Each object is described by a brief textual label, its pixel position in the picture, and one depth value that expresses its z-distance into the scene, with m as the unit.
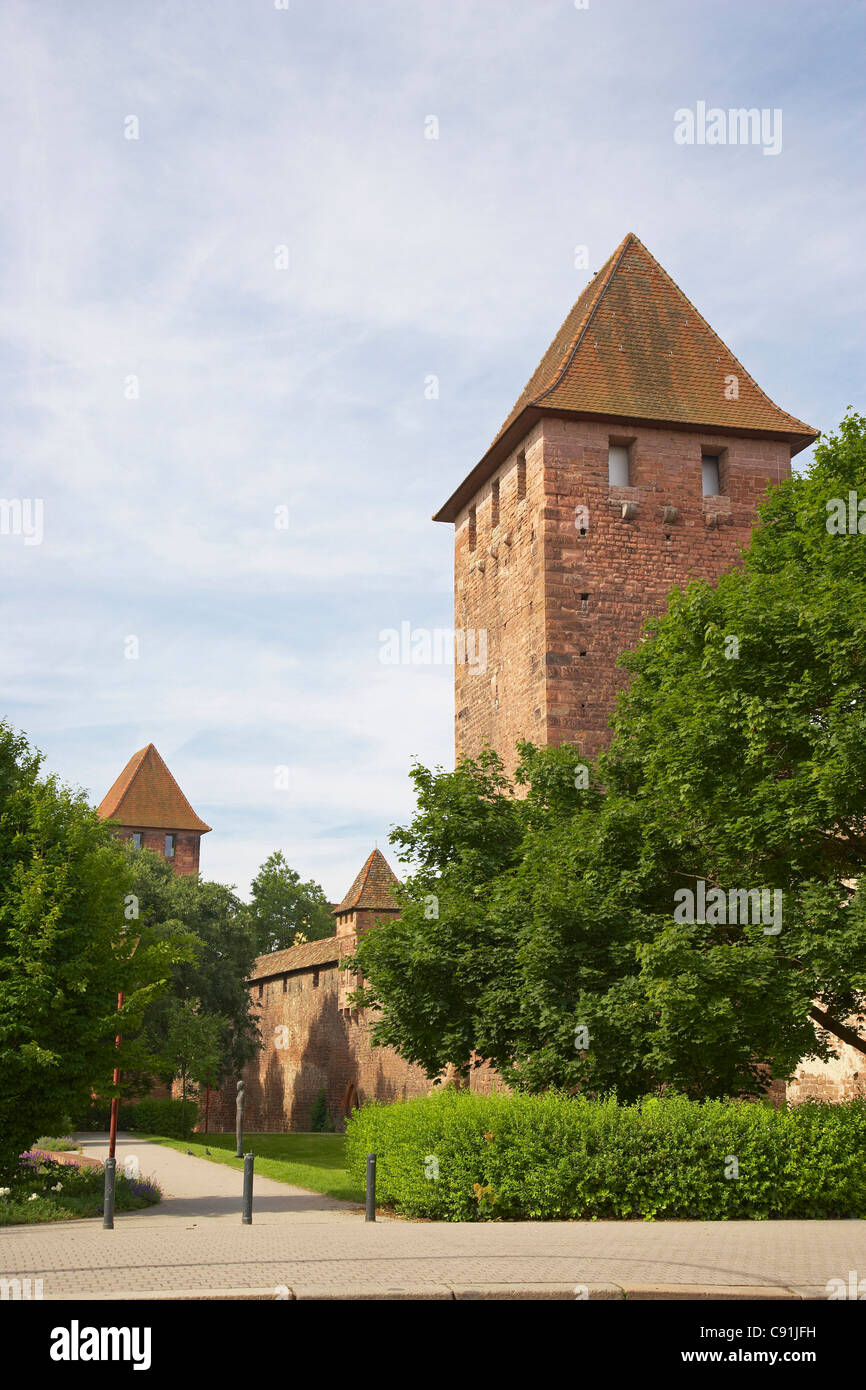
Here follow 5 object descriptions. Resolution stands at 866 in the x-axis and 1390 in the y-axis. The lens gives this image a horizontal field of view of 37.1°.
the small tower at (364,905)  44.72
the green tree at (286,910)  81.12
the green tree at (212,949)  43.16
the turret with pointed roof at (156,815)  65.75
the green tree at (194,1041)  39.22
